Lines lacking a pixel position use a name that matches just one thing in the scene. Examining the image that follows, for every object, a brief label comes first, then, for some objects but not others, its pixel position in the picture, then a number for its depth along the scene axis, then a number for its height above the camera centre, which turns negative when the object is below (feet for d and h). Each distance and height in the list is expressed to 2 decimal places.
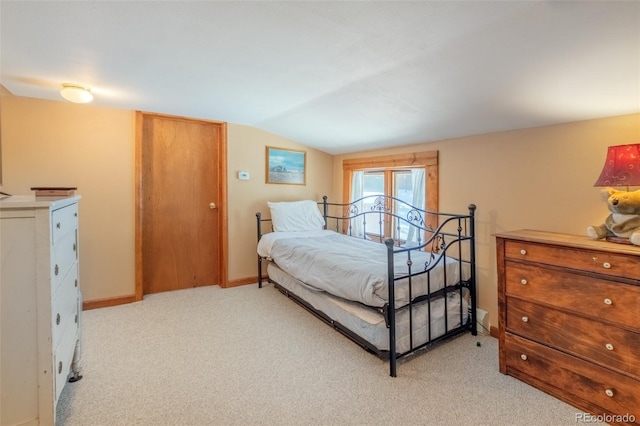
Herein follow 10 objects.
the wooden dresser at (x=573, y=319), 4.74 -1.98
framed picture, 12.92 +2.00
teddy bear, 4.94 -0.12
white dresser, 3.96 -1.36
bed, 6.61 -1.72
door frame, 10.37 +0.31
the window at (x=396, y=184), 9.79 +1.01
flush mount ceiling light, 7.63 +3.08
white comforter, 6.66 -1.46
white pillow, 12.09 -0.22
